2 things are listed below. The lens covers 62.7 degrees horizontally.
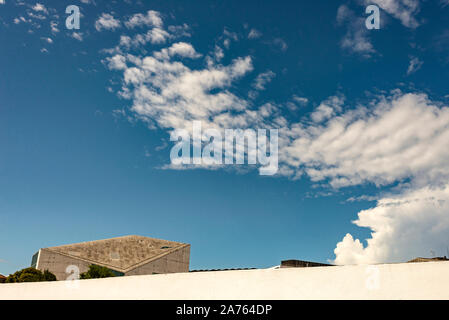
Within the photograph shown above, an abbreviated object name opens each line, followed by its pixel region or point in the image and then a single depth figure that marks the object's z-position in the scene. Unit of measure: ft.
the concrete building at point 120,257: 225.76
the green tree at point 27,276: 174.81
